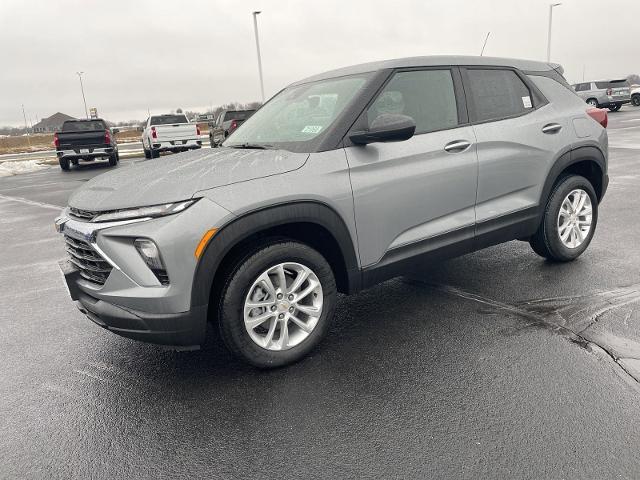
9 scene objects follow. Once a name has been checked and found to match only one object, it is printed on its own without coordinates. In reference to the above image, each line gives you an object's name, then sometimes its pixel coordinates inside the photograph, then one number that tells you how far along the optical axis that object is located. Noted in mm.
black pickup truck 18562
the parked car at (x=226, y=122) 20859
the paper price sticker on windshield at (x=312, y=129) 3360
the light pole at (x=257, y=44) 32469
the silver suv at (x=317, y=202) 2732
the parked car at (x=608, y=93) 31000
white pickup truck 19359
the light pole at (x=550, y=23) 42675
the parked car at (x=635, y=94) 35219
